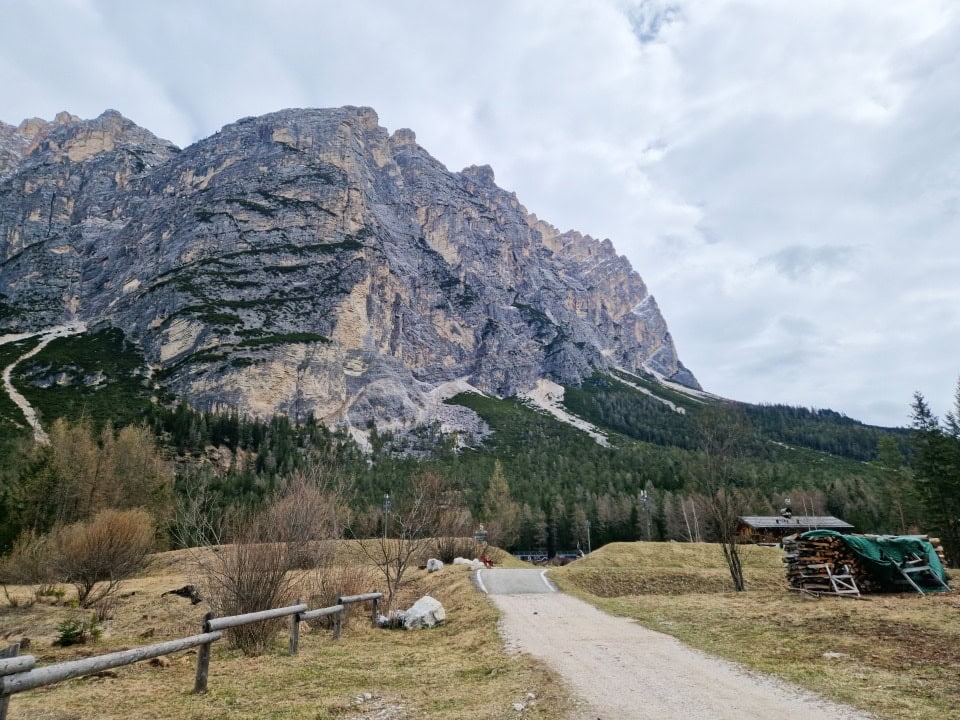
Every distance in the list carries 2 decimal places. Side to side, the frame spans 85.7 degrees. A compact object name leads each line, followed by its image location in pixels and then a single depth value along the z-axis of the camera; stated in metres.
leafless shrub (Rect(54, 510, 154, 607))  22.27
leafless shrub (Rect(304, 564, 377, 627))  15.66
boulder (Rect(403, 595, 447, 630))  16.41
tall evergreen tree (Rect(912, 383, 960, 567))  33.78
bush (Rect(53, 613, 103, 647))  14.06
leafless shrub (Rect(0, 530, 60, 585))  29.89
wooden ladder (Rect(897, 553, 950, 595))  18.66
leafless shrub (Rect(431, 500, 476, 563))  30.89
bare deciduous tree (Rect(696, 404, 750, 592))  22.70
